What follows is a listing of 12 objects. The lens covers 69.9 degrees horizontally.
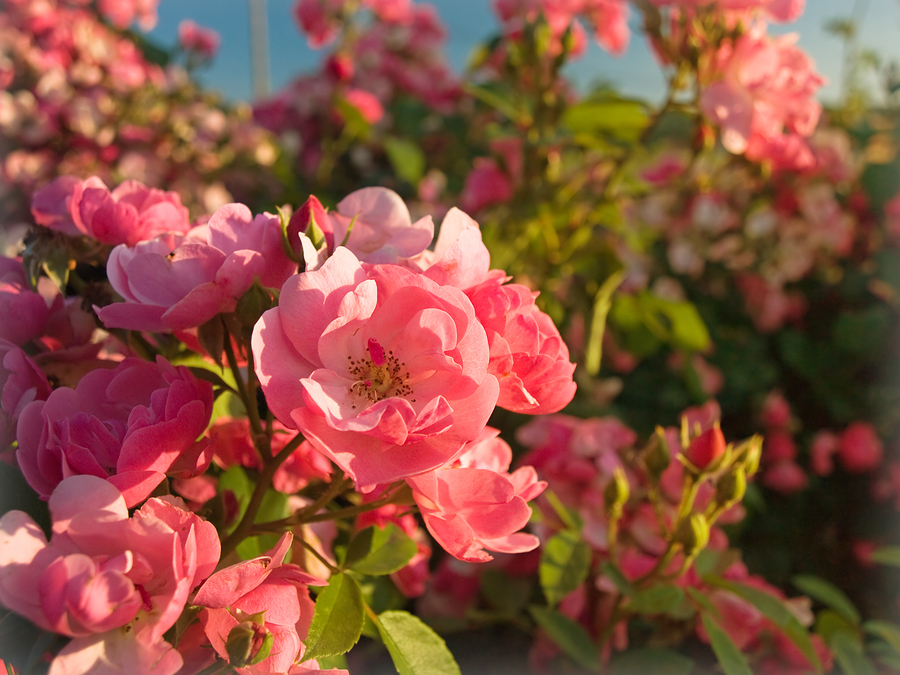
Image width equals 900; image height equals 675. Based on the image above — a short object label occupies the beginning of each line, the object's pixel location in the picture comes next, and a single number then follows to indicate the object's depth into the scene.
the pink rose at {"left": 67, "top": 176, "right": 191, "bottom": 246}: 0.46
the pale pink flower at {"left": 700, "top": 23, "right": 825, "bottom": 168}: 0.84
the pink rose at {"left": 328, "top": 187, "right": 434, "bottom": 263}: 0.43
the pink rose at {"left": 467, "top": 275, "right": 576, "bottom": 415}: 0.37
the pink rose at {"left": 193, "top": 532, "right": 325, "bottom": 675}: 0.34
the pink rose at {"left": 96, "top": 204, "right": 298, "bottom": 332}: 0.37
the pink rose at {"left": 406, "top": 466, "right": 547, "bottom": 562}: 0.37
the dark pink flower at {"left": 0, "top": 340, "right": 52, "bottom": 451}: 0.39
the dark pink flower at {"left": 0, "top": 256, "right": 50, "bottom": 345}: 0.43
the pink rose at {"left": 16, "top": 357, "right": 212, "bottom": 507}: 0.34
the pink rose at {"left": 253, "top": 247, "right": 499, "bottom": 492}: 0.33
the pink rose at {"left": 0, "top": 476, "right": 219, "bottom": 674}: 0.30
